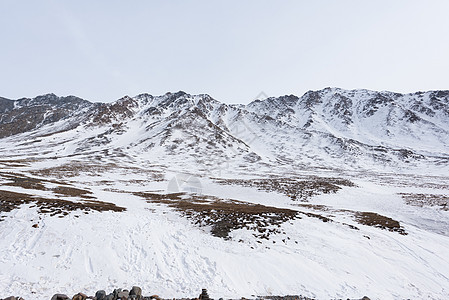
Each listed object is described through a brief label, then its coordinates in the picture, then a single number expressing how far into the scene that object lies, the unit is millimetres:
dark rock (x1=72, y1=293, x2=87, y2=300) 7632
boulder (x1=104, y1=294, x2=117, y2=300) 7437
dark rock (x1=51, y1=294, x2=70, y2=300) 7463
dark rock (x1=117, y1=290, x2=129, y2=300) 7570
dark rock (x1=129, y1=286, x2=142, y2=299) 8133
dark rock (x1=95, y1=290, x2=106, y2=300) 7519
